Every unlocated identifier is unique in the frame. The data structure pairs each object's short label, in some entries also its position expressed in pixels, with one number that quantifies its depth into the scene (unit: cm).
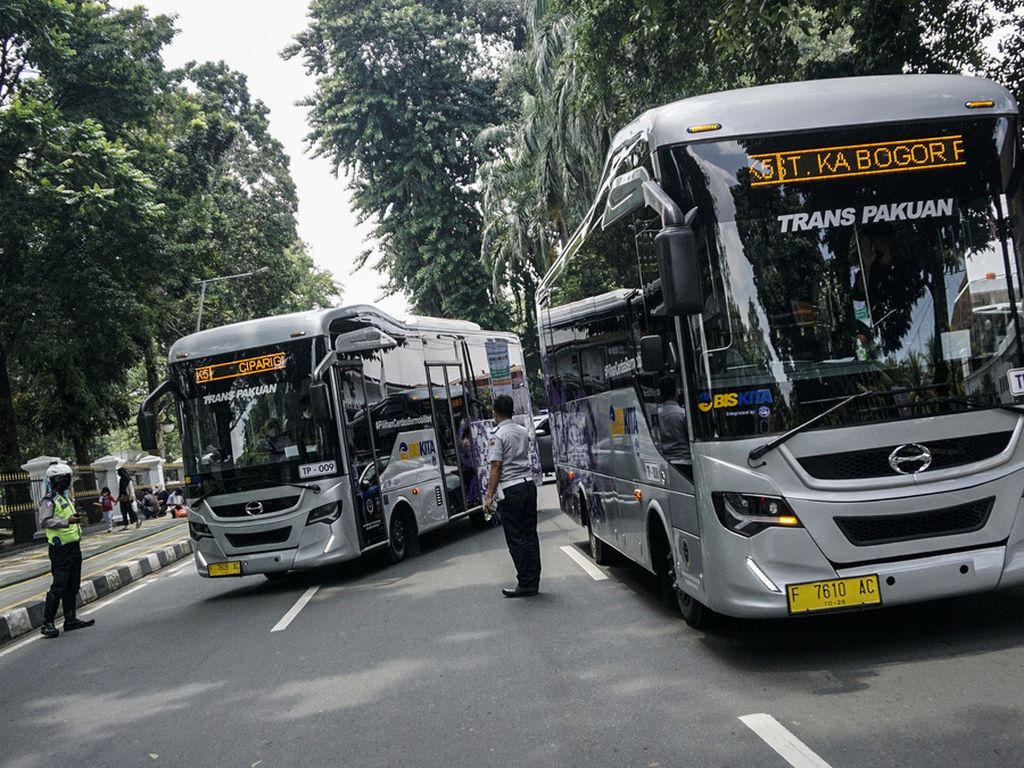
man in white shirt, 986
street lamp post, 3184
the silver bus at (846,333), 623
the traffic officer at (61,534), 1149
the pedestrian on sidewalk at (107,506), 3303
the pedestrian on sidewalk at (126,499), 3491
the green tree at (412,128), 3984
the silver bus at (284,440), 1238
